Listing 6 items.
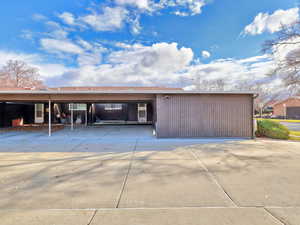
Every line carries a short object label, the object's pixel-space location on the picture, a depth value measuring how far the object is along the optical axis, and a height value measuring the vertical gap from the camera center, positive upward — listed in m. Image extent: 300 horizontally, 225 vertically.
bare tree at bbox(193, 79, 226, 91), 30.64 +6.13
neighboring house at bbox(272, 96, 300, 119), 30.27 +0.78
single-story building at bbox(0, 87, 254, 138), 8.30 +0.07
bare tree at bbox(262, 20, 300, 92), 10.24 +4.53
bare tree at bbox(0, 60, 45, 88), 23.36 +6.58
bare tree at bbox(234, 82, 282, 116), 30.16 +4.96
